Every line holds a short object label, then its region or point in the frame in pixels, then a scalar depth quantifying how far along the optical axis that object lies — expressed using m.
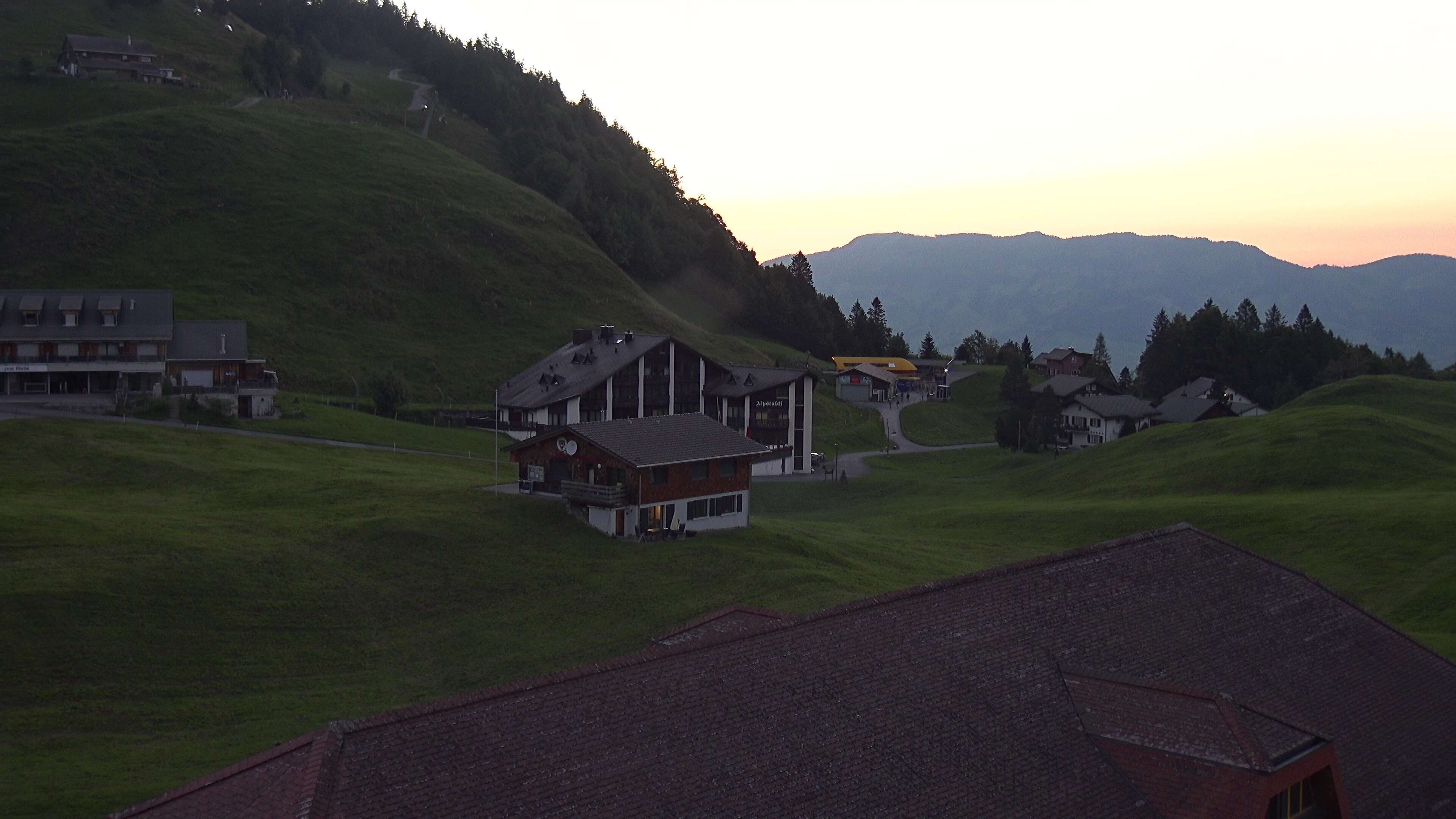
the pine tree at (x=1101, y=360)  176.62
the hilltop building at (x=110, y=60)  155.88
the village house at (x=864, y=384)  144.88
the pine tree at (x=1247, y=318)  156.12
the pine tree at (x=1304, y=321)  155.12
